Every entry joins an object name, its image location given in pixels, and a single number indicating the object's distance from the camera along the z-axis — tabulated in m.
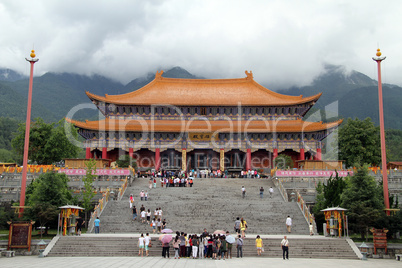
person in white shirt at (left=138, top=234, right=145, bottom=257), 18.72
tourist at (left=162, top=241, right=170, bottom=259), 18.47
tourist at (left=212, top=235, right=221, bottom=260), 18.27
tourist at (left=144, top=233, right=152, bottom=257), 18.72
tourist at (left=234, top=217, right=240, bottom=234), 21.81
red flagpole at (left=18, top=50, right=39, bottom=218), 24.24
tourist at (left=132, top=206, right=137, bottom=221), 25.69
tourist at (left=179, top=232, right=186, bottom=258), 18.69
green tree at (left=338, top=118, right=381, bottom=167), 48.59
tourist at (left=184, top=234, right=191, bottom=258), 18.70
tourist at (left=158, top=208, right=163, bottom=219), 24.59
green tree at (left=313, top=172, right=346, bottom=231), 24.97
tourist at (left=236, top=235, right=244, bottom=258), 18.69
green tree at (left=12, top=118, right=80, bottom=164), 46.03
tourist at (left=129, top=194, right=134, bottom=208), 27.66
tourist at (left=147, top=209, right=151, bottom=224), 25.31
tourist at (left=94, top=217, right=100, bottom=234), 23.55
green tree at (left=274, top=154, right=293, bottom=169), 41.62
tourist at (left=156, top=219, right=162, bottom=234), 23.92
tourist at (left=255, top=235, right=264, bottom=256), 18.96
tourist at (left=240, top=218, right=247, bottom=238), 21.41
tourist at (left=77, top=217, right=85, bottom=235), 22.12
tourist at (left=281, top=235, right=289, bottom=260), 18.06
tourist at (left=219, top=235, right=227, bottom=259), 18.20
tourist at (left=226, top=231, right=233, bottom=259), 18.50
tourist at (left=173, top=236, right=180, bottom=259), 18.25
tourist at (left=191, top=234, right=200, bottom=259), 18.34
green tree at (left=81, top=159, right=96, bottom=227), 27.50
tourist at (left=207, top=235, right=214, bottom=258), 18.50
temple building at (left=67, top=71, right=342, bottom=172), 46.97
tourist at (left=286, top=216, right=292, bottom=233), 23.98
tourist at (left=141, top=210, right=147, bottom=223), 25.23
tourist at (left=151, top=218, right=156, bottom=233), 23.72
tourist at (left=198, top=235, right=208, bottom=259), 18.53
